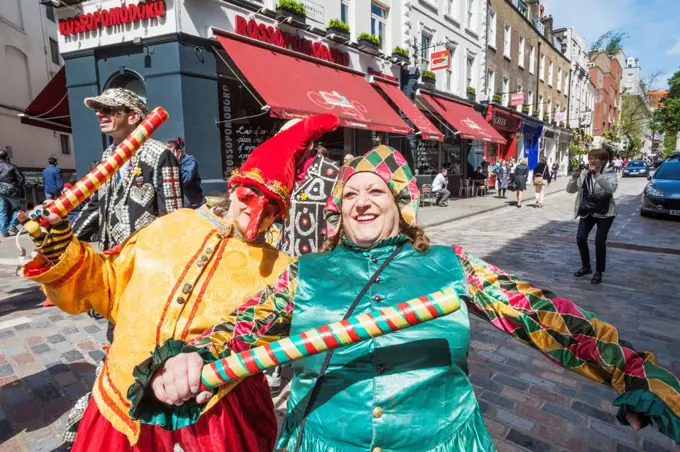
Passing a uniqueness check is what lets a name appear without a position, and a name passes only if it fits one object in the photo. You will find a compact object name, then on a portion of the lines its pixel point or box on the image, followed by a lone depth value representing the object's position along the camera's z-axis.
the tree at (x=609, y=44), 55.31
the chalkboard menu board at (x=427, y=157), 17.20
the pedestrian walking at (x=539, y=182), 14.87
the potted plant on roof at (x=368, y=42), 13.20
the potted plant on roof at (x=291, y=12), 10.36
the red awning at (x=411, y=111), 14.22
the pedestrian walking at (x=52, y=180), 10.20
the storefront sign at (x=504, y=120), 21.68
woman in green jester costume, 1.24
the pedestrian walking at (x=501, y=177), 18.02
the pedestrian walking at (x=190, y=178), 6.16
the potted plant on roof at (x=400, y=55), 14.88
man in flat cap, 2.31
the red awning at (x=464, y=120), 16.64
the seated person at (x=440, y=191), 14.95
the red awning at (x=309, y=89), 9.17
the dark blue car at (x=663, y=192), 11.62
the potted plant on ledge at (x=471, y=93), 19.62
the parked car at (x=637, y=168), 34.56
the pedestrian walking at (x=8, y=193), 9.08
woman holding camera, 5.62
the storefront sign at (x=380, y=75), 14.10
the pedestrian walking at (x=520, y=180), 15.15
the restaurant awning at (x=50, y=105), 11.07
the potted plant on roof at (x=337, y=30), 11.92
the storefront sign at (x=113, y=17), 8.71
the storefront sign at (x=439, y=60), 14.95
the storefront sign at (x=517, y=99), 21.12
